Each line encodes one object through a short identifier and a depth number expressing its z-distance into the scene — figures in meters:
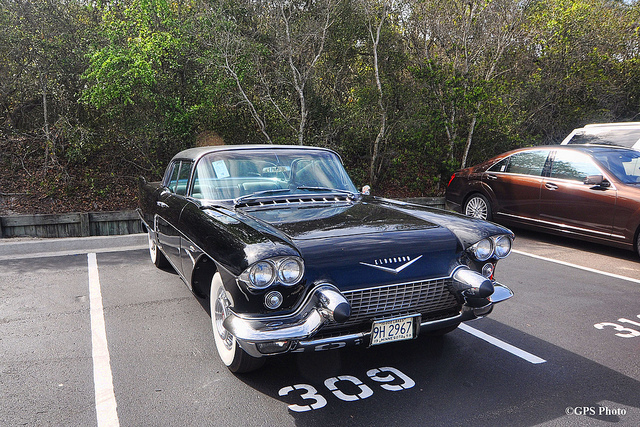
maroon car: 6.51
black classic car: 2.72
